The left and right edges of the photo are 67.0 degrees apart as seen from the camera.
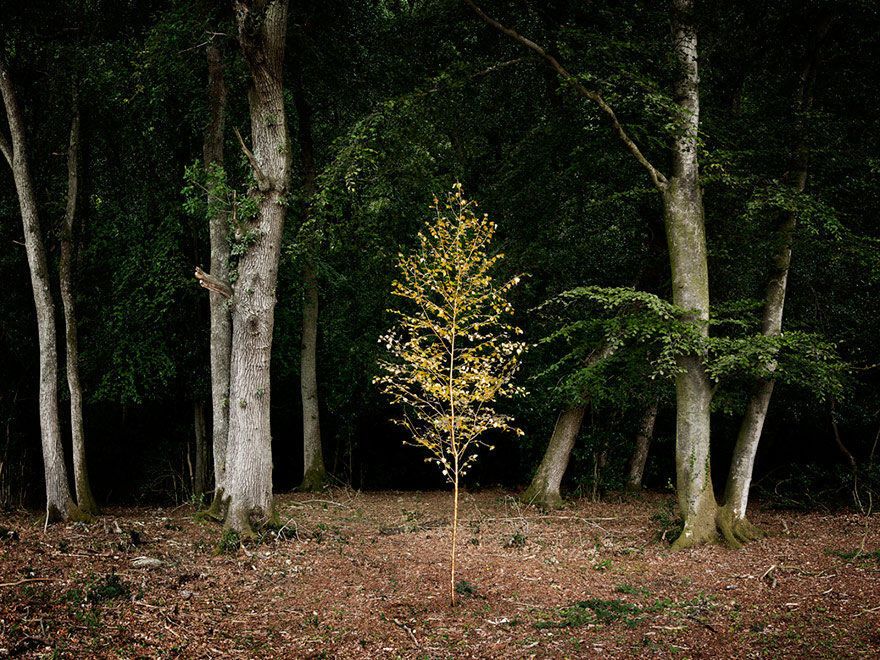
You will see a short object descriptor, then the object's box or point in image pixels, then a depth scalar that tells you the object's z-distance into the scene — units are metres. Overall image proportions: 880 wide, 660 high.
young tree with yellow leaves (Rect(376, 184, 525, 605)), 7.14
